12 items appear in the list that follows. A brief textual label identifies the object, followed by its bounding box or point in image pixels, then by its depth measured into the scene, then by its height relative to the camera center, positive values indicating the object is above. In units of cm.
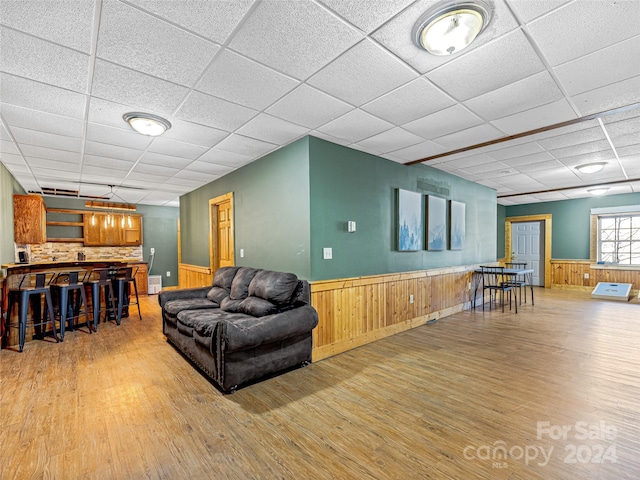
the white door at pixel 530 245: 936 -31
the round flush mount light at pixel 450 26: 167 +121
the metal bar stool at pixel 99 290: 478 -86
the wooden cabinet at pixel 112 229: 793 +25
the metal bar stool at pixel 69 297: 427 -86
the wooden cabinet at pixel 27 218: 570 +39
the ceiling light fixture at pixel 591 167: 481 +108
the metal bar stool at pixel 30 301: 383 -81
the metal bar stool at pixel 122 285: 522 -83
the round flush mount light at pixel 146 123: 297 +114
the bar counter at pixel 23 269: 386 -48
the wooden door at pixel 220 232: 535 +10
